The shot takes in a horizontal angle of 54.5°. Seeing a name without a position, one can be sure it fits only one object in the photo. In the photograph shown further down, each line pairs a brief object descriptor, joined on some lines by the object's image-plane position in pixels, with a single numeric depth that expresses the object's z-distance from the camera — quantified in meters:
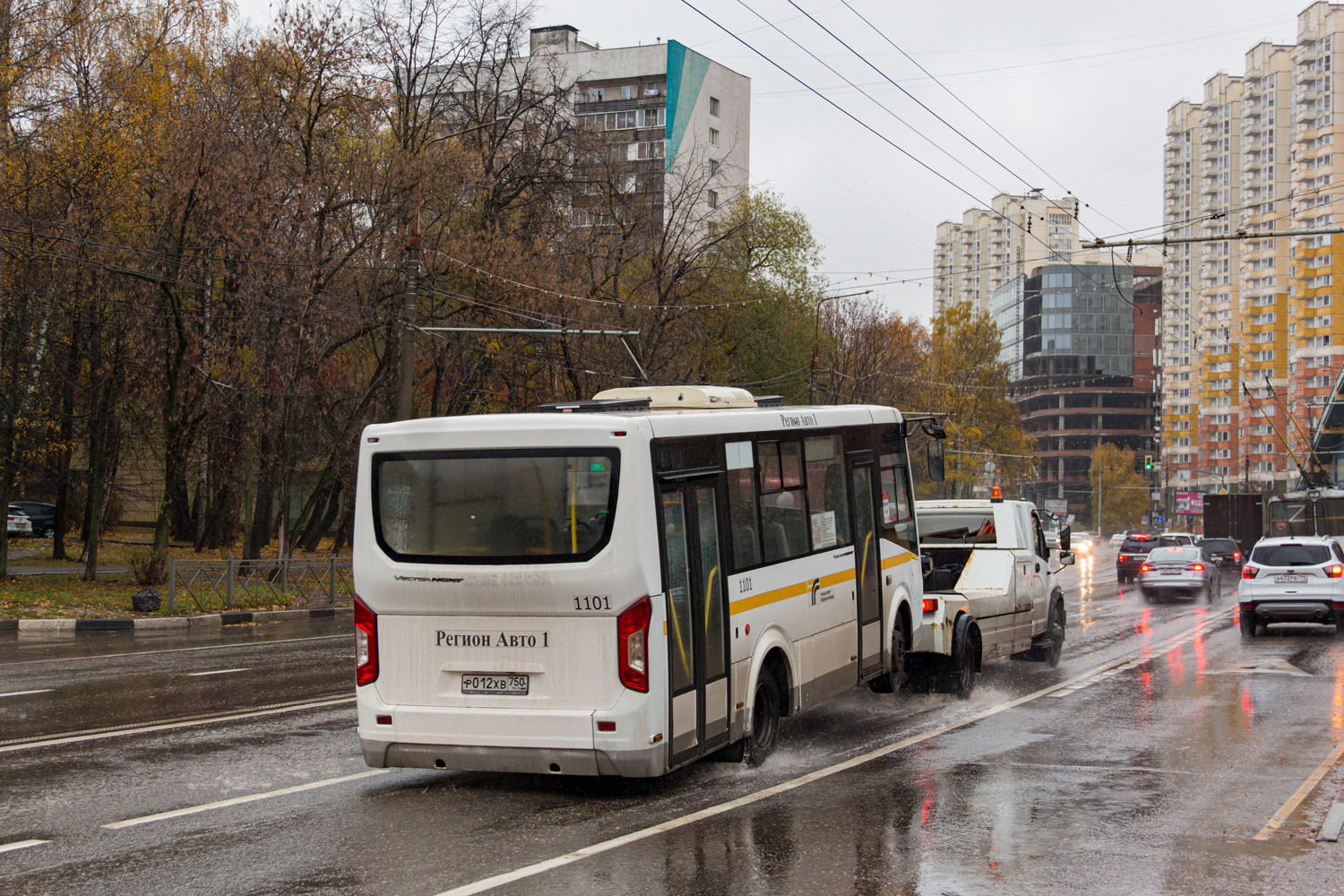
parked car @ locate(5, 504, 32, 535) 52.16
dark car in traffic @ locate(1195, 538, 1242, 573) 45.06
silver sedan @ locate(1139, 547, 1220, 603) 32.50
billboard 116.75
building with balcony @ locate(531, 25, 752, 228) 78.00
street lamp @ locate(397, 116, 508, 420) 25.27
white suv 22.00
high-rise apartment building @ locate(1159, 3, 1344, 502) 116.38
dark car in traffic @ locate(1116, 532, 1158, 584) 42.97
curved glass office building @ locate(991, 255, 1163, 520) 166.75
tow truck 13.72
